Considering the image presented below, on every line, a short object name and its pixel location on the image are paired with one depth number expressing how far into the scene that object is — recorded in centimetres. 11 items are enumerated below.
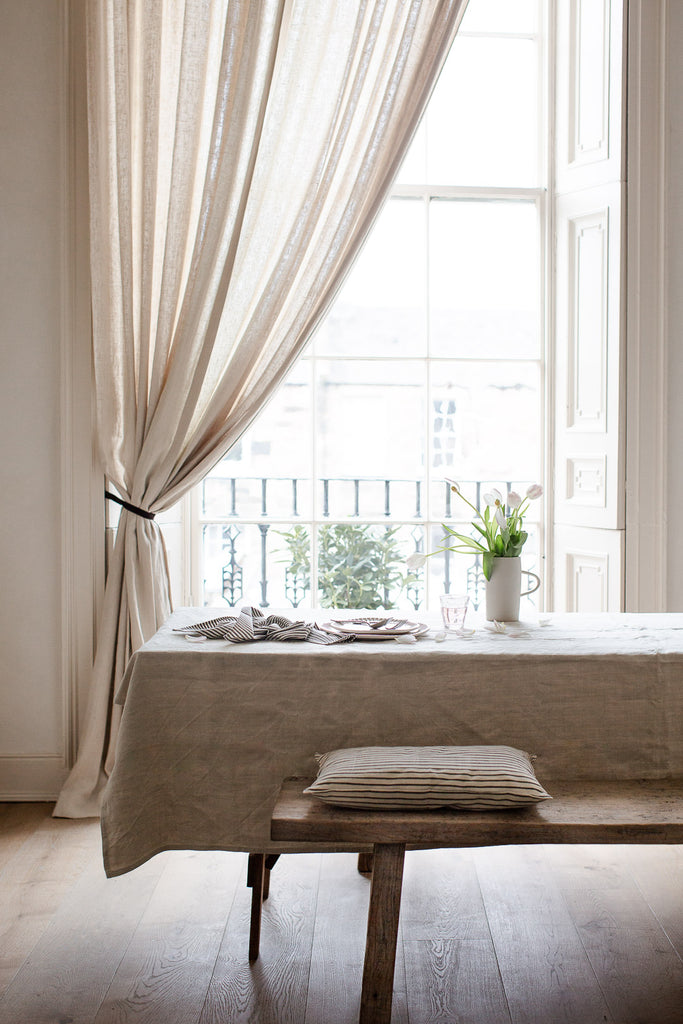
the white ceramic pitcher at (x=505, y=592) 237
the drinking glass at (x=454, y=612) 228
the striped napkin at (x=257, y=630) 212
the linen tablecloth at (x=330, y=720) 199
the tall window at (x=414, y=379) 356
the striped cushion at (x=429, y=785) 171
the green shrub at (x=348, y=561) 360
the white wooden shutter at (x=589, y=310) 321
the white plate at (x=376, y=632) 216
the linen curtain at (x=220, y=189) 287
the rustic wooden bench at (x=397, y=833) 169
